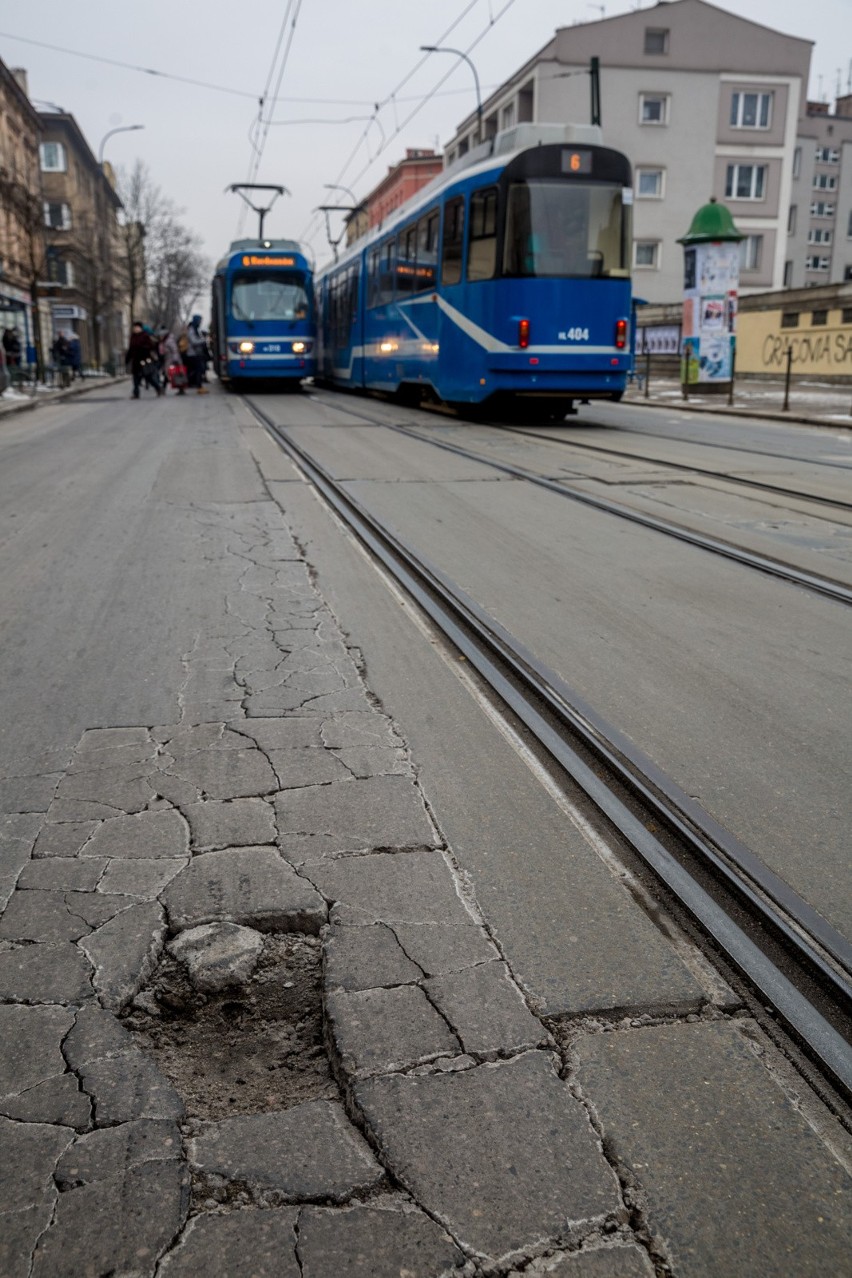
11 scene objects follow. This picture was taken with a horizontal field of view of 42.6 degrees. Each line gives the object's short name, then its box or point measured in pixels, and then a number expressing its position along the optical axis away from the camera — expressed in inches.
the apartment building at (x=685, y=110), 1868.8
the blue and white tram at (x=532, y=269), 590.2
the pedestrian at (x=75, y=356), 1572.8
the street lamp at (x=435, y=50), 1061.4
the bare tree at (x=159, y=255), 2238.4
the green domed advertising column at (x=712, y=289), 1001.5
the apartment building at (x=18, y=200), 1305.4
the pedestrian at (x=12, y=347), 1289.4
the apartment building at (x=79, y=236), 1924.2
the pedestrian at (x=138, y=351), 1075.3
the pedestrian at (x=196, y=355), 1162.0
